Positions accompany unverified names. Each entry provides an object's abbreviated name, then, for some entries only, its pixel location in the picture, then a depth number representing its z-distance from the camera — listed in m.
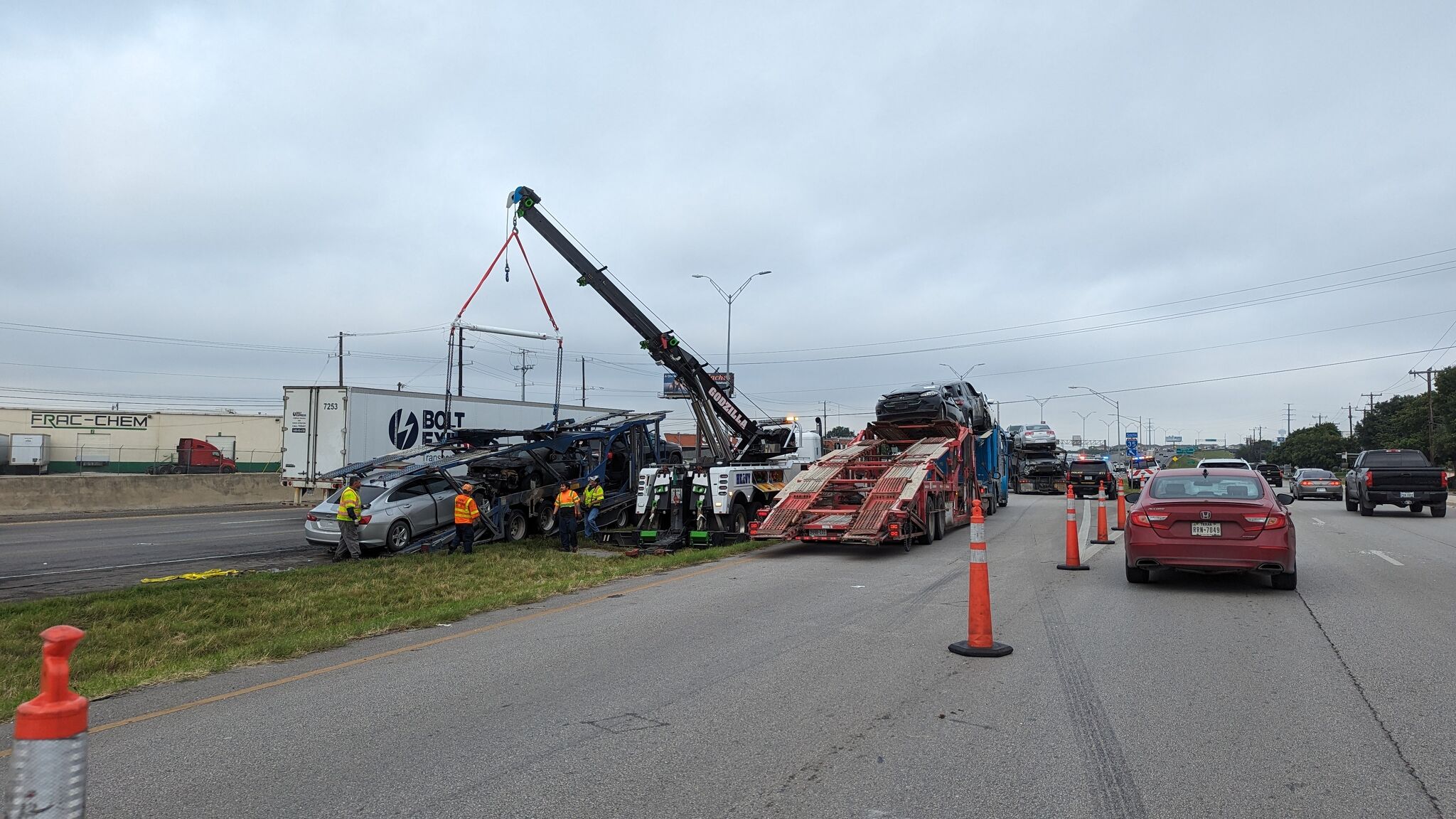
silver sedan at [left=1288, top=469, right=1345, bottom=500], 36.44
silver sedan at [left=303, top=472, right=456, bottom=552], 16.20
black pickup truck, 24.66
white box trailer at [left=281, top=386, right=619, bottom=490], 23.81
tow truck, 17.80
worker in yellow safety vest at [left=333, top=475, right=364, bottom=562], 15.41
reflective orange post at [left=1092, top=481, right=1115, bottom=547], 16.47
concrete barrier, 25.91
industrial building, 52.97
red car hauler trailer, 14.88
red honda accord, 10.05
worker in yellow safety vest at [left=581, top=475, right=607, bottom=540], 18.44
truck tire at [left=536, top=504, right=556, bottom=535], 19.78
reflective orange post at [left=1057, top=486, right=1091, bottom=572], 12.64
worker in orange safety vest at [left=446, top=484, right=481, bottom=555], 16.23
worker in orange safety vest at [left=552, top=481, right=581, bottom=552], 17.11
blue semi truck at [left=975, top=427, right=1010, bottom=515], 23.38
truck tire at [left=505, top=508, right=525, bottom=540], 18.86
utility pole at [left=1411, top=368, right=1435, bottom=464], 67.69
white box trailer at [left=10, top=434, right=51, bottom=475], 48.31
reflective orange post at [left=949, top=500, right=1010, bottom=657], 7.32
